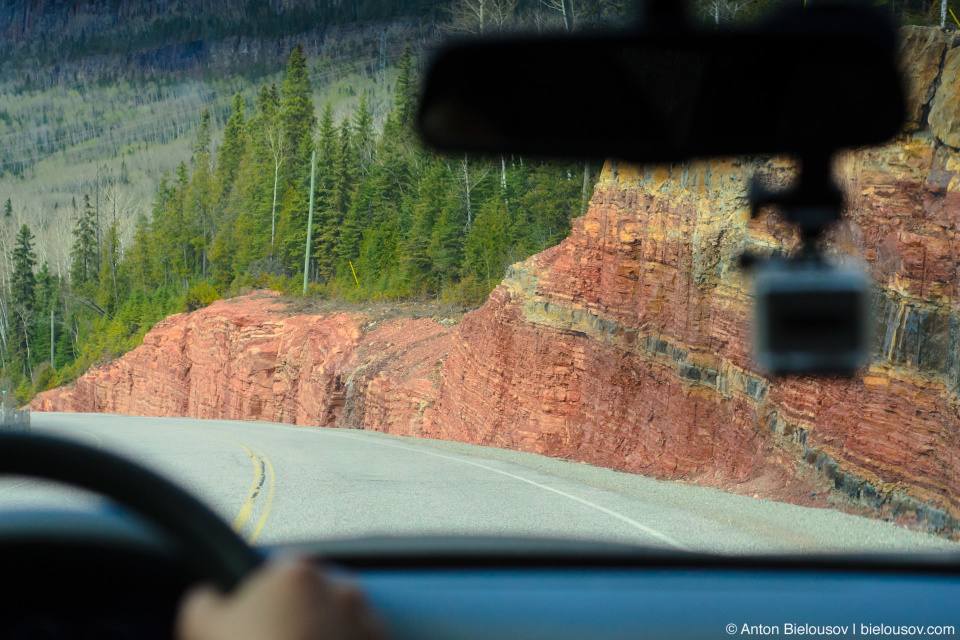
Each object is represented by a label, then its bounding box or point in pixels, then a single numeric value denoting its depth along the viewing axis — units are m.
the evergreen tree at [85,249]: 126.44
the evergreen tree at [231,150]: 103.25
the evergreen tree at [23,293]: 117.69
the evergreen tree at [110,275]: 113.06
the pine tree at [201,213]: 103.69
